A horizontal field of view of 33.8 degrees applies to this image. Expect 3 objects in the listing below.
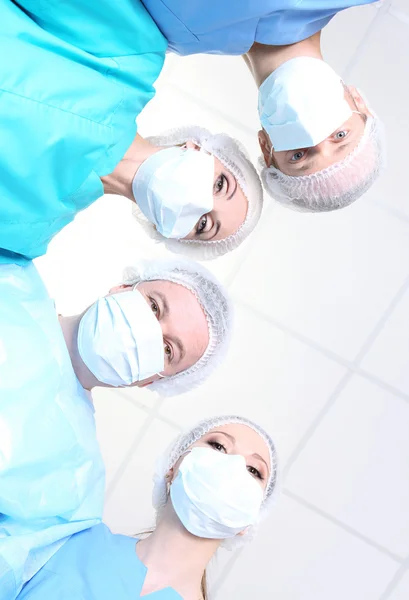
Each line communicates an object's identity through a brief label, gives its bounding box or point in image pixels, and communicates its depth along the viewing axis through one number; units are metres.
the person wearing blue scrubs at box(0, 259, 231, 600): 1.45
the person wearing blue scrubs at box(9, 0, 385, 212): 1.22
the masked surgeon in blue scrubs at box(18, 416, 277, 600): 1.56
